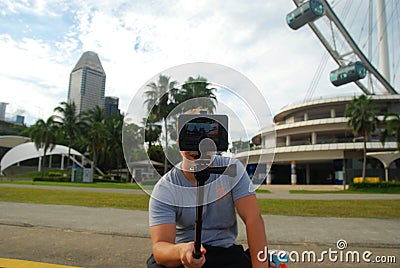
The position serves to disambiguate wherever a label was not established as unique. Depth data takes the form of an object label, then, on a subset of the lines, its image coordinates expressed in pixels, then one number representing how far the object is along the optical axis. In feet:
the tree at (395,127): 90.99
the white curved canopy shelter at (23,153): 176.55
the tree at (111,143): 137.08
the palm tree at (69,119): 142.61
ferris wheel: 141.79
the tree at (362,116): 95.55
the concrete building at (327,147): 117.84
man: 5.34
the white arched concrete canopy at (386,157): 107.34
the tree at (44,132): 140.67
